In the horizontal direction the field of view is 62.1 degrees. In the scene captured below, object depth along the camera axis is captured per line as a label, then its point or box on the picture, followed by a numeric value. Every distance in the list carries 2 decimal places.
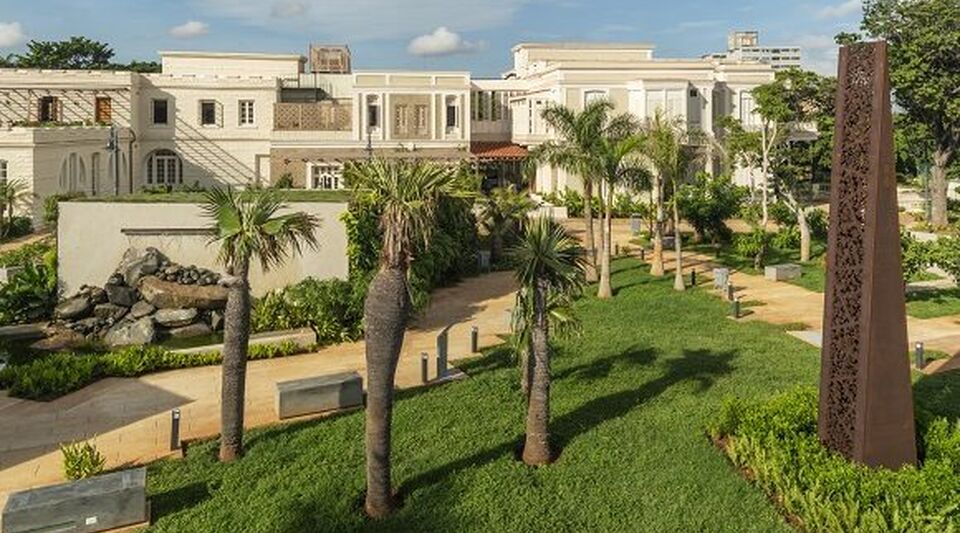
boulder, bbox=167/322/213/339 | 21.72
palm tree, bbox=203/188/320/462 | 12.77
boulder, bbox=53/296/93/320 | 21.88
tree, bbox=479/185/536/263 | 33.62
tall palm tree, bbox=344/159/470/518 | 10.85
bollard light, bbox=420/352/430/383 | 17.45
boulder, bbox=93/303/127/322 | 22.09
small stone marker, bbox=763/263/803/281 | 29.33
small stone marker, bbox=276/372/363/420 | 15.41
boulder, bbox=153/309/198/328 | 21.75
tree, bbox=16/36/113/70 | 77.88
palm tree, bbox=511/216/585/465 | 12.62
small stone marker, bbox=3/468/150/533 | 10.48
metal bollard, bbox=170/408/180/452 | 13.83
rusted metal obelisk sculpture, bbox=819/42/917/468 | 10.76
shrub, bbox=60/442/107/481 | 12.57
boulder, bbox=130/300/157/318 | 21.91
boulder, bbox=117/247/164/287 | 22.50
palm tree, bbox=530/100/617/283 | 26.59
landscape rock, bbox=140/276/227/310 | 22.05
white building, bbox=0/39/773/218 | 47.72
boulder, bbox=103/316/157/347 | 21.08
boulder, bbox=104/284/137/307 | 22.23
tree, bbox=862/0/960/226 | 39.25
